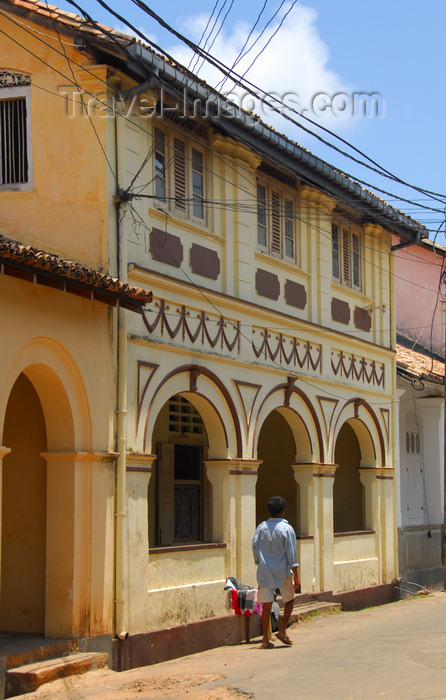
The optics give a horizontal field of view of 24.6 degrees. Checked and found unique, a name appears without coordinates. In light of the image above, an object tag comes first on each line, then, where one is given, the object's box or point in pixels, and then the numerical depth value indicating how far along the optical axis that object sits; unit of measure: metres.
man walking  11.20
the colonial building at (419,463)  20.47
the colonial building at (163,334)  10.92
